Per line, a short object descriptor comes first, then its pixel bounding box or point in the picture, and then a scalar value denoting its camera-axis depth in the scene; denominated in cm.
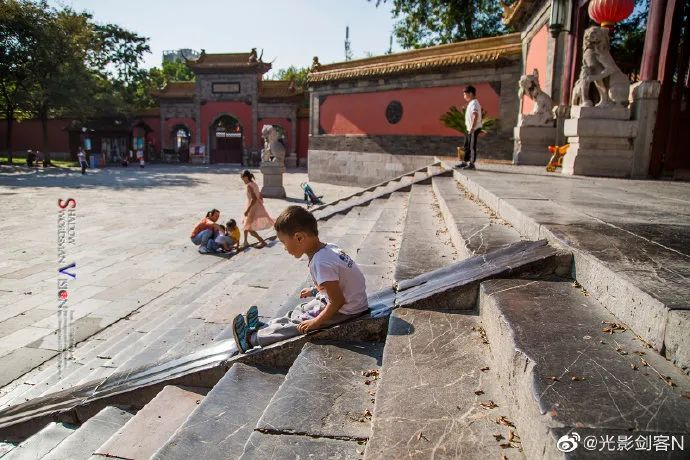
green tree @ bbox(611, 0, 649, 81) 1201
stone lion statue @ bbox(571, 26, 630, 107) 673
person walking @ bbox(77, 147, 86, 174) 2128
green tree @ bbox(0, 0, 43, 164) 2138
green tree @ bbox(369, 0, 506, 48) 1955
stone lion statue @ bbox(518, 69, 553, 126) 956
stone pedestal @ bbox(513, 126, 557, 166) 971
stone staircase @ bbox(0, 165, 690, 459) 136
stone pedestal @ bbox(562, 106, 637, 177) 674
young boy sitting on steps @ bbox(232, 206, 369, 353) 231
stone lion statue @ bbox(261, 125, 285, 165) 1506
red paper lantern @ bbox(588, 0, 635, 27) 628
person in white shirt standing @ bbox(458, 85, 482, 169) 702
